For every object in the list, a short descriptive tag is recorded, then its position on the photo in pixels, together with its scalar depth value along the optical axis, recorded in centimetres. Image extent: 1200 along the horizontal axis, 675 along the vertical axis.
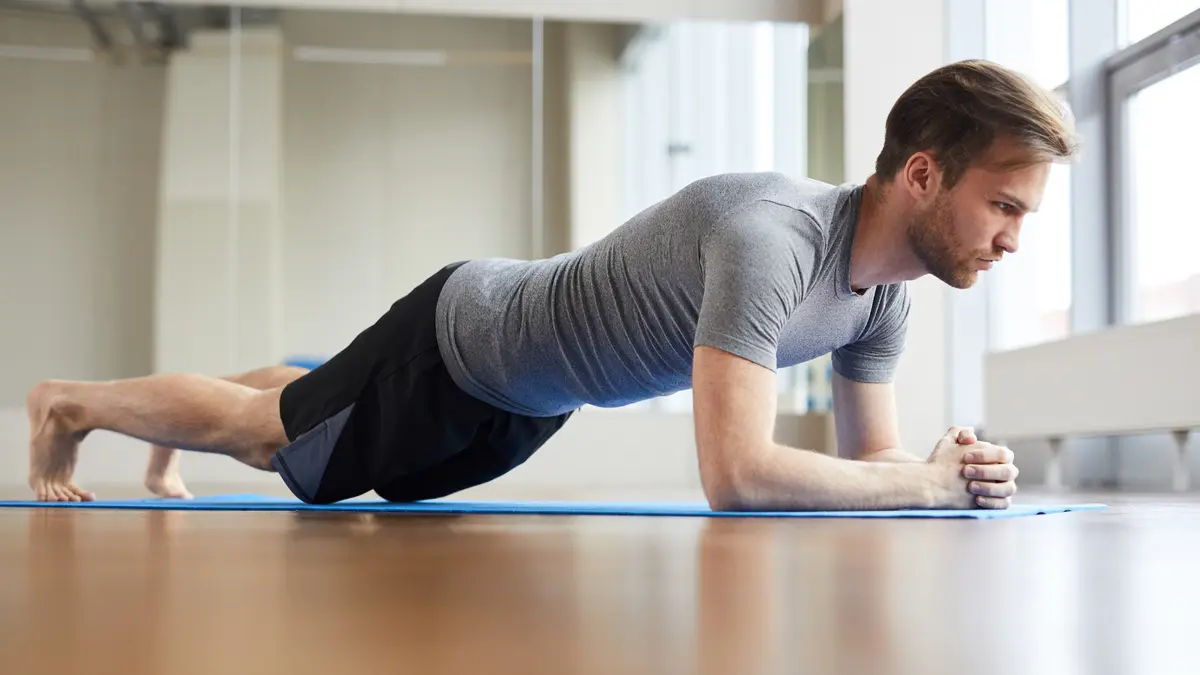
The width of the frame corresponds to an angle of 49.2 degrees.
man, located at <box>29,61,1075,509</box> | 167
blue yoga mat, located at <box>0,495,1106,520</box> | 171
